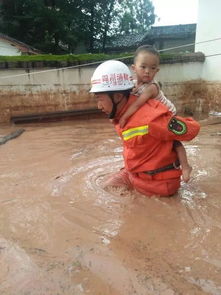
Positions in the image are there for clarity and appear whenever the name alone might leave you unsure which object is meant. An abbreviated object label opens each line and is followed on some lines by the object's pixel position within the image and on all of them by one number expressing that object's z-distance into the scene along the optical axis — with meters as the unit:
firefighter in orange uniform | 2.17
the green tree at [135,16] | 18.52
